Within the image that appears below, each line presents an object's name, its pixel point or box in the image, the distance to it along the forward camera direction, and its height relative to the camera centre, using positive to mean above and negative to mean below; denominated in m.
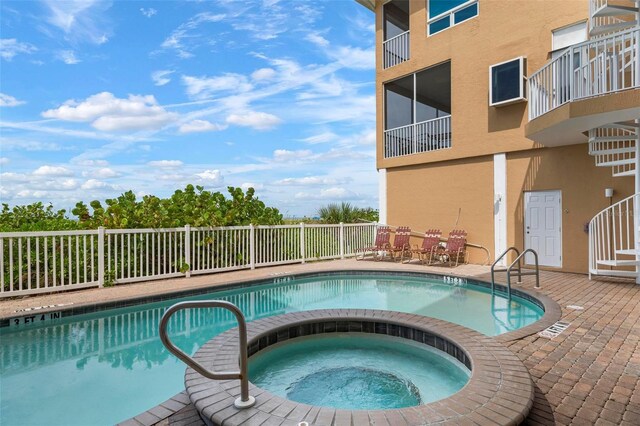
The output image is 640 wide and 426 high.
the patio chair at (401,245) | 11.34 -1.10
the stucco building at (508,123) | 7.16 +2.14
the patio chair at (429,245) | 10.56 -1.03
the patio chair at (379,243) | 11.52 -1.05
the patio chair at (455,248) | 10.24 -1.09
